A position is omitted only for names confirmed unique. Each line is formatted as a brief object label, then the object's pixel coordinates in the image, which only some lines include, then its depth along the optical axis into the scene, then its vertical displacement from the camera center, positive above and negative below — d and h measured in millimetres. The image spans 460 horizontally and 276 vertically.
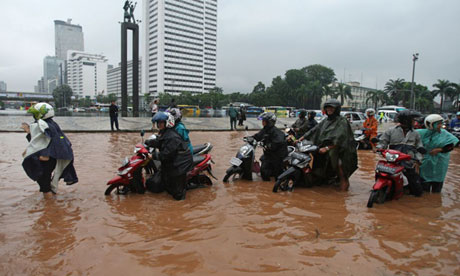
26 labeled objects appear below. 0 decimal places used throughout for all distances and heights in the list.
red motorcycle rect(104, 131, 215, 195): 4711 -1060
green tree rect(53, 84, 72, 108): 78144 +3676
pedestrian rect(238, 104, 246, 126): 20406 -141
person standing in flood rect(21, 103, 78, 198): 4461 -668
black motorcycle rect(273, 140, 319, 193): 5164 -932
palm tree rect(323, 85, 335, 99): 71500 +5812
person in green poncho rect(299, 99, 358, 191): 5211 -544
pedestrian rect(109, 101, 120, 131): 15558 -144
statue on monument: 27203 +9305
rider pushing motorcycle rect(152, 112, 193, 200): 4594 -696
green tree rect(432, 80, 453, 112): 59531 +5950
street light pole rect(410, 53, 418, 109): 27516 +5379
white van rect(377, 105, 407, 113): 42991 +1219
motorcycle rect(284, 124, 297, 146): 7663 -553
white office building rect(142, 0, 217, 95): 108625 +25532
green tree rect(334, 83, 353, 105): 71500 +5812
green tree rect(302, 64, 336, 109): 82650 +11449
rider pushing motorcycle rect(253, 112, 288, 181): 5871 -616
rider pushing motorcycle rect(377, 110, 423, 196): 4883 -435
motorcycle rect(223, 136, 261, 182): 5777 -955
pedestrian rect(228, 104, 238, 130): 18984 -17
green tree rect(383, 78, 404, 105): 69438 +7018
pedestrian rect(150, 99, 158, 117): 14891 +259
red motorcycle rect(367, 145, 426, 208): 4438 -898
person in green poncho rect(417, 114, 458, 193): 4984 -574
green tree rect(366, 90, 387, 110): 75250 +4872
